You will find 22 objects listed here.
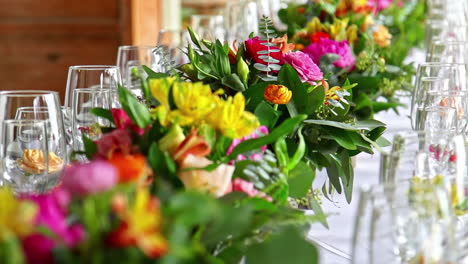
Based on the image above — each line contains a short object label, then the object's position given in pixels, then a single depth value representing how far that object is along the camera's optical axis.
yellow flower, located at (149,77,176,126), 1.47
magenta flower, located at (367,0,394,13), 3.03
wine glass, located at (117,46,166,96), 2.65
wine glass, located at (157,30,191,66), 3.01
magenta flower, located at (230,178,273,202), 1.47
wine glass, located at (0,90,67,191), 1.64
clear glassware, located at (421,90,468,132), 1.95
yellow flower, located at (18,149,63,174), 1.65
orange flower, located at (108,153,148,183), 1.21
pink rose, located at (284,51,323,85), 1.80
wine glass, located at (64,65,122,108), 1.96
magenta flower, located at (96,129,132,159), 1.45
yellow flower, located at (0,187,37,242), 1.17
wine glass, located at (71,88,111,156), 1.84
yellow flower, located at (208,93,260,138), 1.45
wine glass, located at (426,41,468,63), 2.64
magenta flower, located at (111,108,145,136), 1.50
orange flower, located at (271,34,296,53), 1.81
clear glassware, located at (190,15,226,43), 3.59
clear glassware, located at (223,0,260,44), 3.43
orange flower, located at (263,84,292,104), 1.70
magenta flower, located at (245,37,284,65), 1.81
